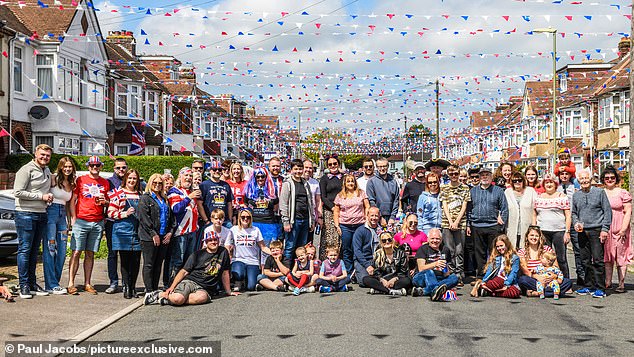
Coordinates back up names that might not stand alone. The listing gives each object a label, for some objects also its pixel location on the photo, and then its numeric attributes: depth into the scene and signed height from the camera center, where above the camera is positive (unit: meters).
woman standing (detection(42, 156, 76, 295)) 9.84 -0.56
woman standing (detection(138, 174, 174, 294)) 9.73 -0.56
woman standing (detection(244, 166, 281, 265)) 11.38 -0.27
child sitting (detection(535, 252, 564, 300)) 10.12 -1.32
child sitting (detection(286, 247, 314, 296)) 10.62 -1.35
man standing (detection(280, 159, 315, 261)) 11.38 -0.41
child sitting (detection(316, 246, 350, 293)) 10.66 -1.38
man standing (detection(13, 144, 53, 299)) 9.44 -0.27
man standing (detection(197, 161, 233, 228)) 11.12 -0.23
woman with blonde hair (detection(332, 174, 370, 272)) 11.48 -0.46
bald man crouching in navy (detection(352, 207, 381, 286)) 11.14 -0.96
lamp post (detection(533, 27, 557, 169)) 27.77 +4.44
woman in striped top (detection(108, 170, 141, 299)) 9.94 -0.67
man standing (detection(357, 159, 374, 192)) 12.28 +0.19
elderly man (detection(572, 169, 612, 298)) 10.62 -0.66
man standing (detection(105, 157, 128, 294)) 10.20 -0.69
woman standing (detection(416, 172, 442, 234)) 11.45 -0.41
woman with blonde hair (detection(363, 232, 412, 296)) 10.38 -1.28
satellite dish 26.92 +2.80
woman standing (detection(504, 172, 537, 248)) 11.31 -0.40
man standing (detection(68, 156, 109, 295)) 10.02 -0.42
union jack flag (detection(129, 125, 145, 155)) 38.78 +2.34
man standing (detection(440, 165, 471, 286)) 11.52 -0.54
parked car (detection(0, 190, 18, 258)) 12.76 -0.80
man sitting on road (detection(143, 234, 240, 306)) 9.39 -1.30
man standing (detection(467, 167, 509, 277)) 11.42 -0.53
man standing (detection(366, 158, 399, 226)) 11.94 -0.17
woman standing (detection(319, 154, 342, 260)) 11.81 -0.26
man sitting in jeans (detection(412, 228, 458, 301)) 10.13 -1.26
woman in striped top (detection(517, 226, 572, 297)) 10.23 -1.19
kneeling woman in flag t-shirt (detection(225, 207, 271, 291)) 10.81 -1.01
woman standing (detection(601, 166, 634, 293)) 10.73 -0.81
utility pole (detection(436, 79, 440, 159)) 46.99 +4.36
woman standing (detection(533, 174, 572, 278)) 10.95 -0.56
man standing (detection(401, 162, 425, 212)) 12.64 -0.11
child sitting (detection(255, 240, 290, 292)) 10.68 -1.34
